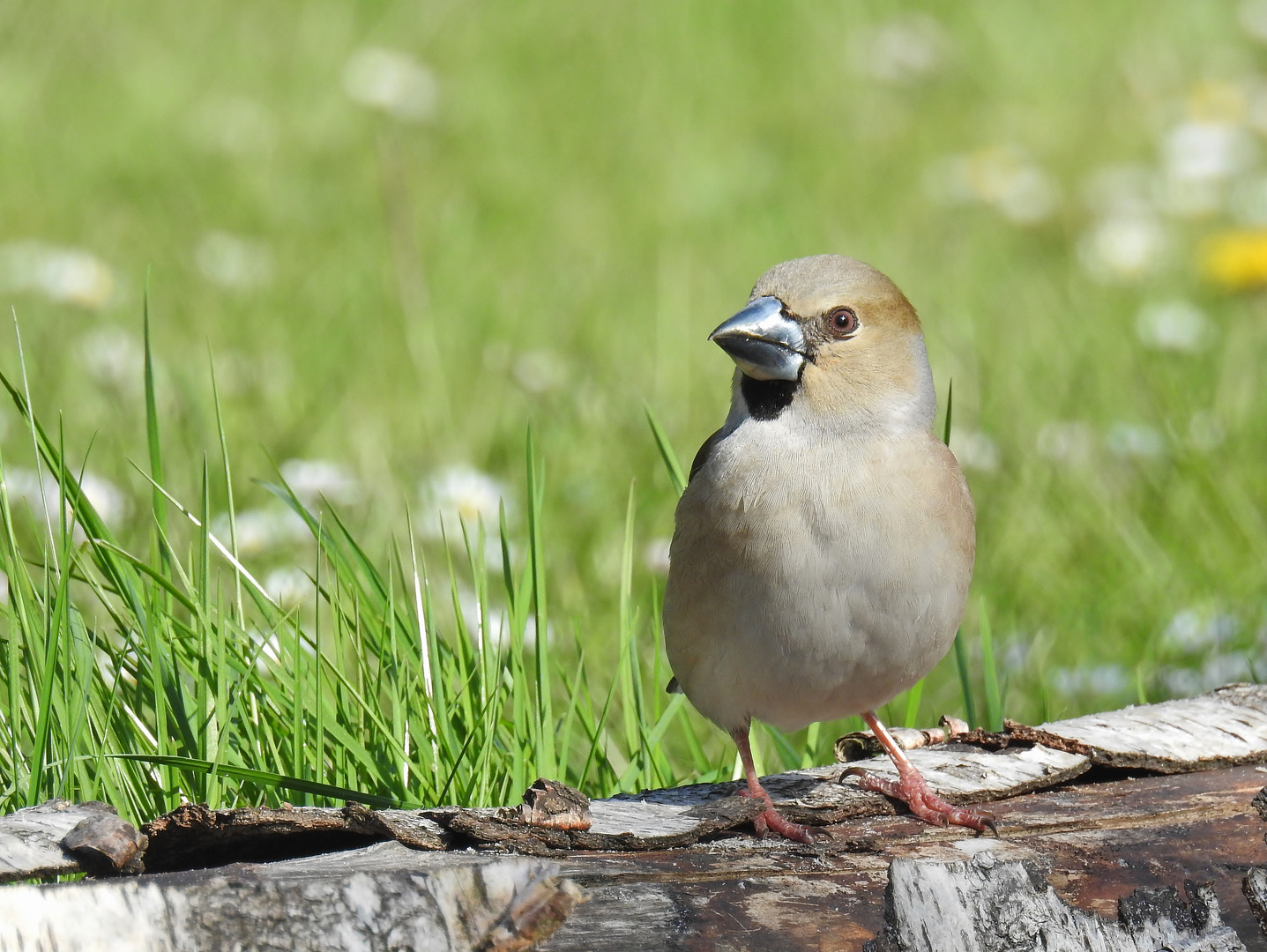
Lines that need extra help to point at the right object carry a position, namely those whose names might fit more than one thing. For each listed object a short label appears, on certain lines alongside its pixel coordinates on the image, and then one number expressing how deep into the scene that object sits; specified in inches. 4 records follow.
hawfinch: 243.0
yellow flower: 581.6
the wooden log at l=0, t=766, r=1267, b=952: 161.6
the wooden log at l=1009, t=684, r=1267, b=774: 253.6
